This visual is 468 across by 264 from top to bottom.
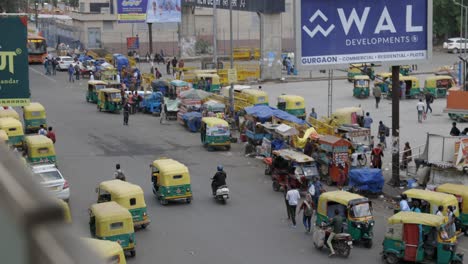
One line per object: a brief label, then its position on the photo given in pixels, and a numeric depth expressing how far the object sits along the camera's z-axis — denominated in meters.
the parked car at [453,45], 76.38
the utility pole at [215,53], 49.64
